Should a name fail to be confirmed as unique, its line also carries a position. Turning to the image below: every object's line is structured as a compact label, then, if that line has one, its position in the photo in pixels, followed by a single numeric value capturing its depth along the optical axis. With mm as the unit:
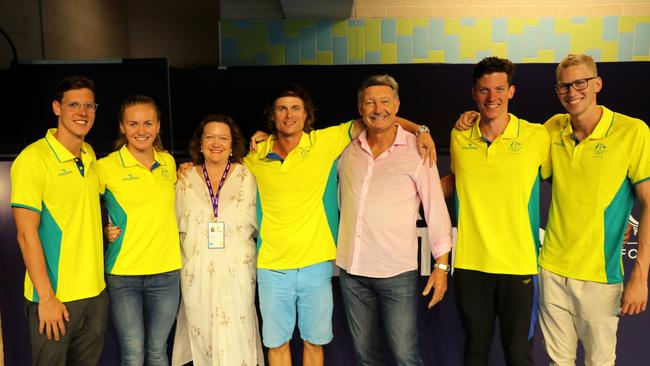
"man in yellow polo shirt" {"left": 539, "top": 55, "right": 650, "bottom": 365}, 1981
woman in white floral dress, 2301
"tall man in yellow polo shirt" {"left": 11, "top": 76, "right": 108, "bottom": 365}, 1979
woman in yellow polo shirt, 2180
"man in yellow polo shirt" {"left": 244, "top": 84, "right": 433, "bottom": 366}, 2264
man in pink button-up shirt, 2186
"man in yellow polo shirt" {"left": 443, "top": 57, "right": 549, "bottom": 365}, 2105
